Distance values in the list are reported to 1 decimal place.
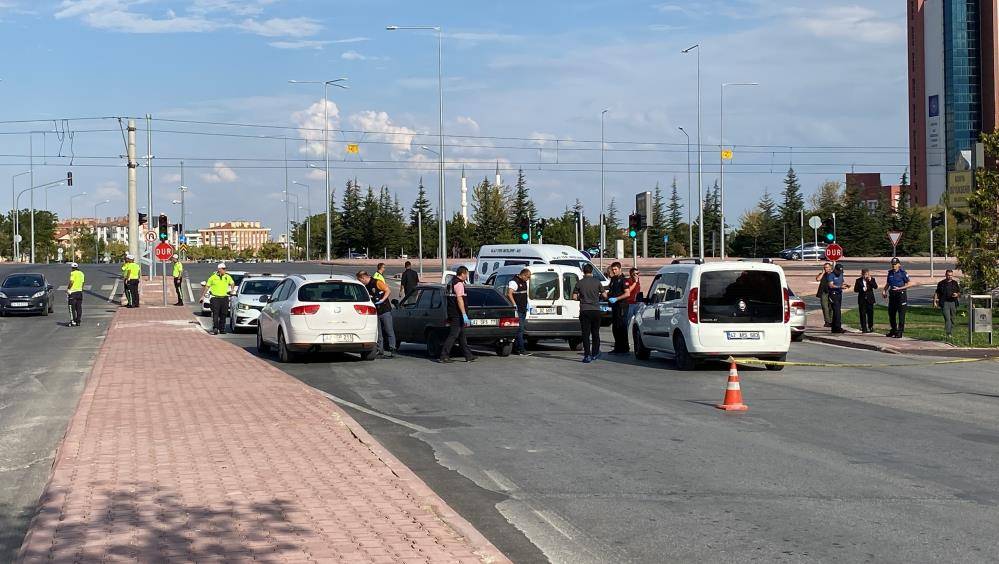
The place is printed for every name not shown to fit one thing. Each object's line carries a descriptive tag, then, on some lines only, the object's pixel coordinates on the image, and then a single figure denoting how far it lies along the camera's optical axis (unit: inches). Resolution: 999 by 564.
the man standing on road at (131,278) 1446.9
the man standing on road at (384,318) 837.2
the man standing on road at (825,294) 1074.7
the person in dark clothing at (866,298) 1023.6
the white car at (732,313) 692.7
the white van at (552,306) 858.8
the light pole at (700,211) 2247.3
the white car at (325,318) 745.6
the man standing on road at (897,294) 970.1
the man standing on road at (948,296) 971.9
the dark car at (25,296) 1347.2
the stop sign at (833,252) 1344.7
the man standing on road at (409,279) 1135.0
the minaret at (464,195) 7303.2
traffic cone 505.0
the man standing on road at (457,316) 753.6
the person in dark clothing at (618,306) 828.6
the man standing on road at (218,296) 1050.7
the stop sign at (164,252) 1535.6
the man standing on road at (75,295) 1181.1
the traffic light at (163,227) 1616.6
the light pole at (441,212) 2003.0
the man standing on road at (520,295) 836.6
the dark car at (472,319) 784.9
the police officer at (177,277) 1603.1
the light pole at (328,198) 2437.3
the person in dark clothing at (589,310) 756.0
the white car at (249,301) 1070.4
